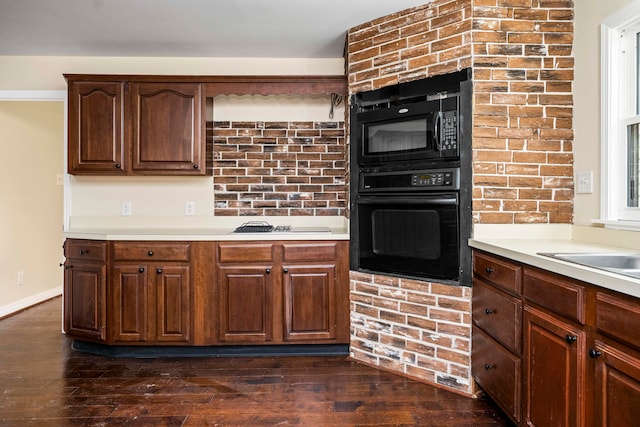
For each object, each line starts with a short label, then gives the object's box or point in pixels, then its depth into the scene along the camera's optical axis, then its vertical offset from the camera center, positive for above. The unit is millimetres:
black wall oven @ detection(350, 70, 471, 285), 2266 +181
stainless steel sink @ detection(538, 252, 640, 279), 1640 -209
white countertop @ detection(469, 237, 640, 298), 1158 -193
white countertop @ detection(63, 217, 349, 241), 3029 -125
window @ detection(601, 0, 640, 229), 1899 +439
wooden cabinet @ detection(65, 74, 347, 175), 2998 +716
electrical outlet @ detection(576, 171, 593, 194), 2104 +145
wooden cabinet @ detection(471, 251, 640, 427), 1172 -508
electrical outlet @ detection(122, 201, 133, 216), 3326 -8
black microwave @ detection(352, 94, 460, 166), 2289 +483
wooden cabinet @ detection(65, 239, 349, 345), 2752 -573
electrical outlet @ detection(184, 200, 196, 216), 3311 +1
